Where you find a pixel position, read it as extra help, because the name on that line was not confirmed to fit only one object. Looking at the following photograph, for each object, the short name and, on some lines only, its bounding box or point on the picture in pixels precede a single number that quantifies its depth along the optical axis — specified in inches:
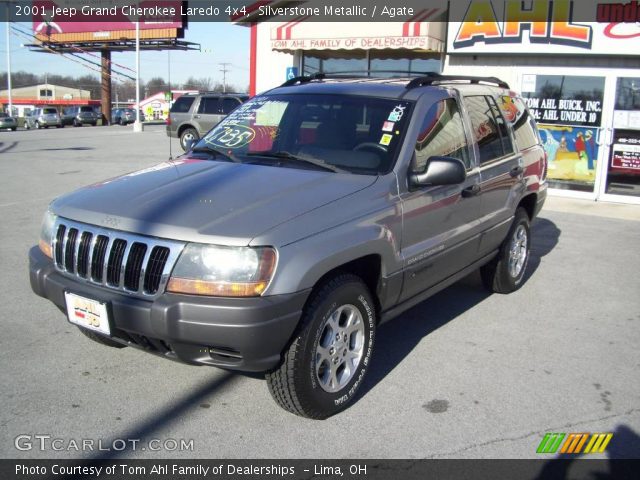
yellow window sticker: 156.6
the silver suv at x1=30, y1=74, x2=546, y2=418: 117.7
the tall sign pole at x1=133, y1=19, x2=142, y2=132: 1322.6
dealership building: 423.2
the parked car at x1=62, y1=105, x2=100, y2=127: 1834.4
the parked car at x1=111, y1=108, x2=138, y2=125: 1961.9
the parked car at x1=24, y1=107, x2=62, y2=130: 1748.3
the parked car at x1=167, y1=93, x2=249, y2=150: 792.3
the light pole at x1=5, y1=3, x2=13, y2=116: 2159.2
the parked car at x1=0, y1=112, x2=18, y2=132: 1537.9
